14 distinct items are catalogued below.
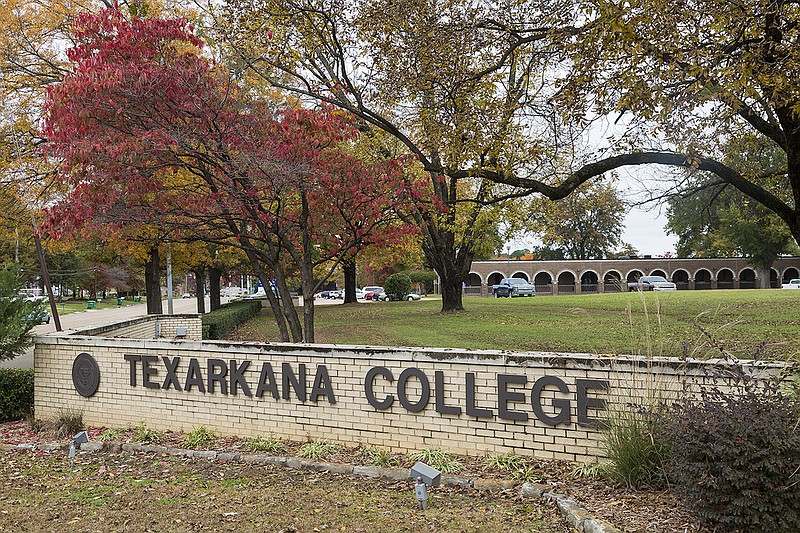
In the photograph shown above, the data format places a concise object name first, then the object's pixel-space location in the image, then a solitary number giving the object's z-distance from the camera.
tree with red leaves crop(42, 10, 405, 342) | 9.66
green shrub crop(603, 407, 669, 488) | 5.35
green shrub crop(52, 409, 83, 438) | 8.89
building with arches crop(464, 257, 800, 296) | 72.56
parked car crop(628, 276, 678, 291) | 57.21
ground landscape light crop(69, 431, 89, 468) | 7.15
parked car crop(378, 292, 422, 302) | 51.47
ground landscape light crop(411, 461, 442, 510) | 5.25
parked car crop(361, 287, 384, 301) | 60.34
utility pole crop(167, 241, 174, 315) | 21.55
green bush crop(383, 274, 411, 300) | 50.94
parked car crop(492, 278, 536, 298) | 55.12
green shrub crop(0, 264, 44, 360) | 9.77
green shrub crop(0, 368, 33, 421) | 10.20
